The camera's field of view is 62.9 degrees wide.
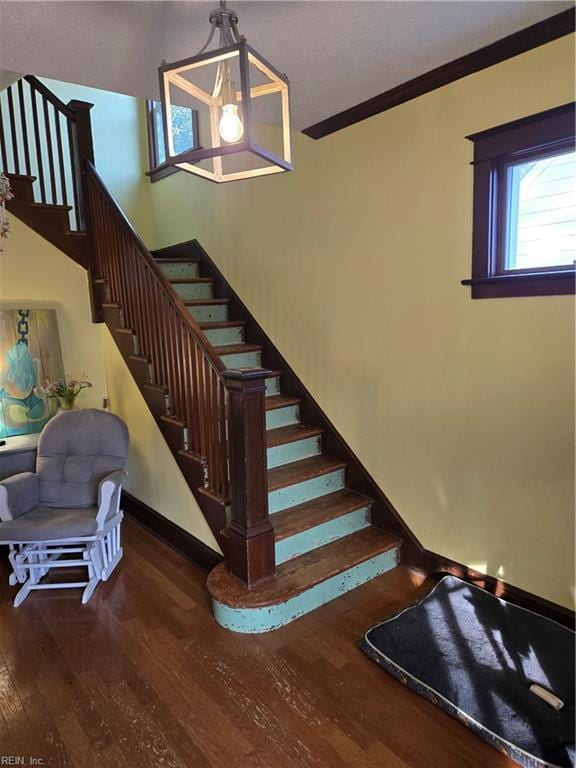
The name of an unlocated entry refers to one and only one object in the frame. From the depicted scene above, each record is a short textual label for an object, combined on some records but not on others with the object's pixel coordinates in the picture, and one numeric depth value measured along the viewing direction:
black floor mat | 1.72
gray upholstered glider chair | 2.73
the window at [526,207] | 2.07
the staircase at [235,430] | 2.43
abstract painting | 3.50
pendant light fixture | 1.25
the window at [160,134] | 4.45
